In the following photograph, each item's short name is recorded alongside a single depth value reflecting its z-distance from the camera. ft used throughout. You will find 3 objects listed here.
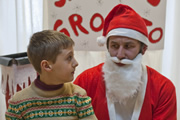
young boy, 5.12
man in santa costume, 6.24
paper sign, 8.26
